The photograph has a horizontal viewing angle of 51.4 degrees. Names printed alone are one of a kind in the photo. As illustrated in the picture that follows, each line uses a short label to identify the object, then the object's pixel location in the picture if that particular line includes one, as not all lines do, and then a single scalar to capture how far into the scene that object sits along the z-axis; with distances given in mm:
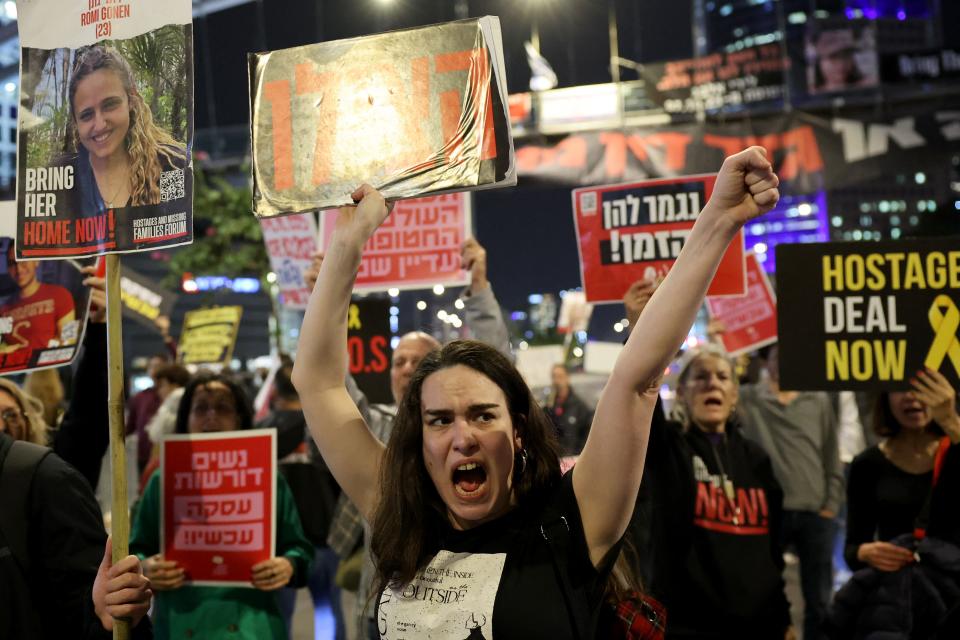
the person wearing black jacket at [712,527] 4395
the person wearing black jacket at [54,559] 2994
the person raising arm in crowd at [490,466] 2244
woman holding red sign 4180
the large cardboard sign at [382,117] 2984
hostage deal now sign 4234
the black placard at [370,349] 5977
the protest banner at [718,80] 13656
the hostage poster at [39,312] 4070
